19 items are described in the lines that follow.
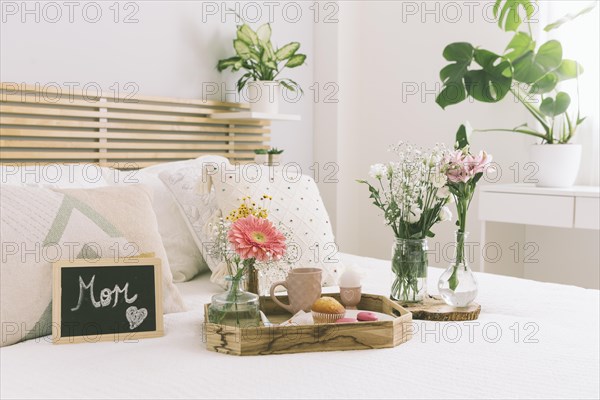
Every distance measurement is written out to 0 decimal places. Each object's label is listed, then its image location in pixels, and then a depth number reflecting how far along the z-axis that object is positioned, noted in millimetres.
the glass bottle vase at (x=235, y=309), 1350
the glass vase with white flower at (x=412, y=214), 1621
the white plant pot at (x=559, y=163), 2826
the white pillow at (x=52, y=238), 1397
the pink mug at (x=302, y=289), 1474
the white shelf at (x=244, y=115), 2912
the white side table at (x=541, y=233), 2711
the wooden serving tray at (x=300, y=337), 1276
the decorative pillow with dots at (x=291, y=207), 1924
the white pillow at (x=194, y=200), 1967
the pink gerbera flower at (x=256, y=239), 1313
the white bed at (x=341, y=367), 1082
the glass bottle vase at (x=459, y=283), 1595
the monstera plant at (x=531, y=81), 2834
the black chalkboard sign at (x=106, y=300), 1414
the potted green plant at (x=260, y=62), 2912
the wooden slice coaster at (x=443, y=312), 1551
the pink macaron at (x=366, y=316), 1365
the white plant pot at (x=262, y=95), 2984
